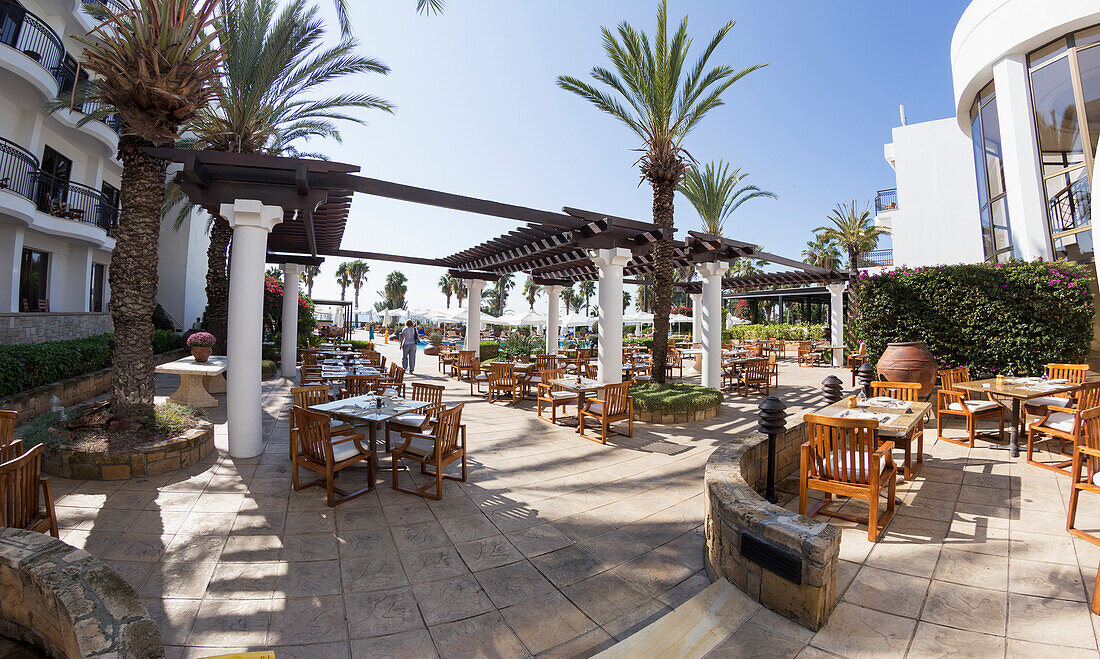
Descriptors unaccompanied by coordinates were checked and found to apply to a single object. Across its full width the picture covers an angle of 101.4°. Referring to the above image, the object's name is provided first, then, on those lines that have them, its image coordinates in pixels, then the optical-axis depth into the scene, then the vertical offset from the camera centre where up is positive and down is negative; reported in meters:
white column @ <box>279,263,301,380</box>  12.73 +0.68
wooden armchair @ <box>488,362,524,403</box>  10.07 -0.80
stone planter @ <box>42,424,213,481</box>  4.65 -1.28
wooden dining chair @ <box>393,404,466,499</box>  4.38 -1.08
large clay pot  7.20 -0.33
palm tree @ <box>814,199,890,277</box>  21.50 +5.64
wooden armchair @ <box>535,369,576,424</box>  8.00 -0.93
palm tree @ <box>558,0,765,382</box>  9.30 +5.34
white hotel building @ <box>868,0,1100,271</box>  9.55 +5.38
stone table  7.73 -0.70
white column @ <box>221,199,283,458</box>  5.49 +0.27
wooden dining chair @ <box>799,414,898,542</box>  3.40 -0.98
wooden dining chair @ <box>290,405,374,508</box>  4.14 -1.07
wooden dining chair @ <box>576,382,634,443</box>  6.71 -0.99
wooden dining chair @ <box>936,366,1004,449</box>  5.88 -0.83
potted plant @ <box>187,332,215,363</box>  8.47 -0.06
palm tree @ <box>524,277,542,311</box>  55.84 +6.50
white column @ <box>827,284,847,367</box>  17.67 +1.14
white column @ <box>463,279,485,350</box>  15.84 +1.07
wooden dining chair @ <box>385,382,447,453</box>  5.30 -0.88
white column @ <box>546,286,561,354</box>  16.73 +0.74
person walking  13.77 +0.00
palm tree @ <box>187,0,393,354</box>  8.34 +5.37
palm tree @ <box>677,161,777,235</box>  15.98 +5.54
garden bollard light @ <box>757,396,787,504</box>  3.79 -0.67
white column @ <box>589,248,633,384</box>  8.53 +0.54
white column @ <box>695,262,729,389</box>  10.47 +0.52
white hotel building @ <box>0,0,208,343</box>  10.26 +4.15
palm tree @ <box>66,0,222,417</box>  5.11 +2.73
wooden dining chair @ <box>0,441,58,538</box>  2.72 -0.97
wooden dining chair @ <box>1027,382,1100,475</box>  4.91 -0.85
